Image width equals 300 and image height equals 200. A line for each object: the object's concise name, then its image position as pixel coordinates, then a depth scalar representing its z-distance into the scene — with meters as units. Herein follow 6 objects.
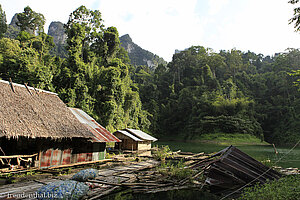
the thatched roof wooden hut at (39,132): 7.73
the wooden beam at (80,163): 9.58
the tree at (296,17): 7.24
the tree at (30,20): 32.20
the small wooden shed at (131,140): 18.78
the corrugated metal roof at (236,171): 7.50
